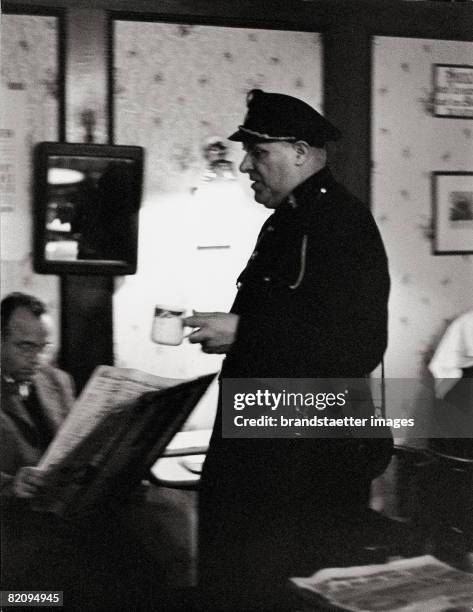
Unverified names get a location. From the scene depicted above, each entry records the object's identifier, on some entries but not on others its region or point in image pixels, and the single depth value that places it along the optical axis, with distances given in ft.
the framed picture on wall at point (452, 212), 18.92
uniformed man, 18.43
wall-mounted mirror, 18.25
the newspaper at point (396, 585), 16.64
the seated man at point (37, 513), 17.68
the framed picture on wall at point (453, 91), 18.89
